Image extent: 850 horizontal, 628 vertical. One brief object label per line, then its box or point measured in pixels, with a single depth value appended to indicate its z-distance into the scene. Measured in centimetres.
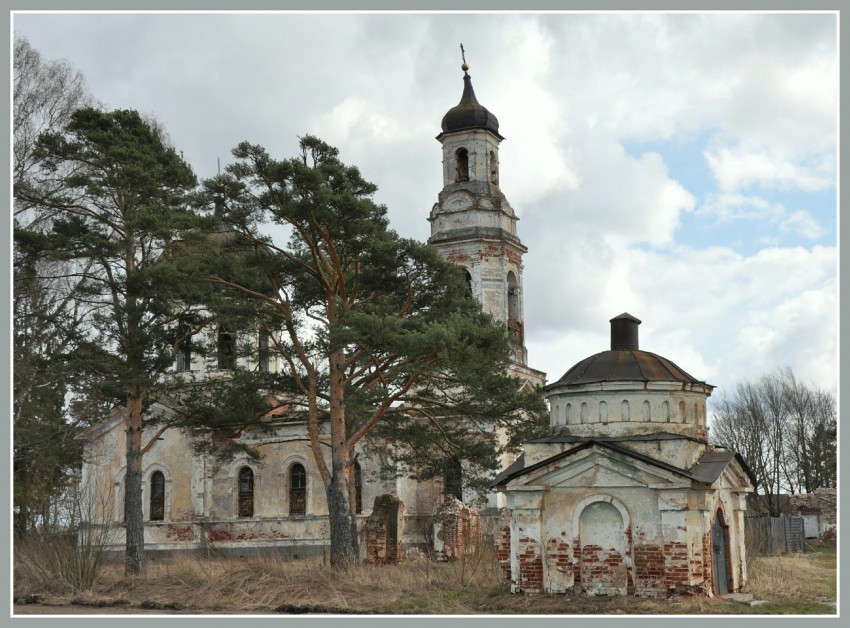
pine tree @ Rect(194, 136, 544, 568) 2233
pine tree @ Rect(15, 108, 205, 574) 2386
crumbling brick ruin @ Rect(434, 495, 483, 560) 2742
